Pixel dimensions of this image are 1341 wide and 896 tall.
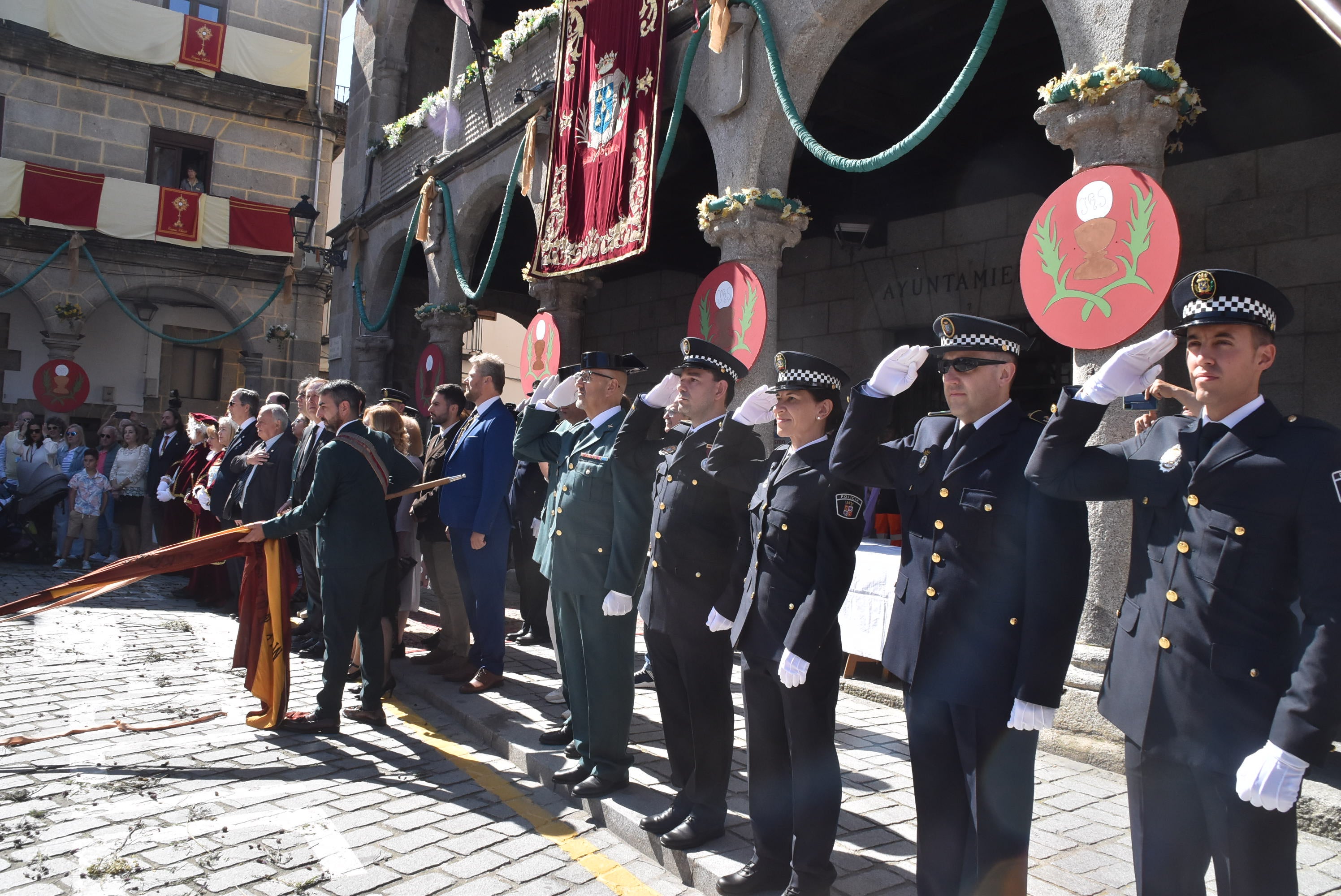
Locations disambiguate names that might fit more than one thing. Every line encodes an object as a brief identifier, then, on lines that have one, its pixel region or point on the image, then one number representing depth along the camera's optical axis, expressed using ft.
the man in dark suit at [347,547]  17.19
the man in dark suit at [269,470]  25.20
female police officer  10.24
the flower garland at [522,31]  36.76
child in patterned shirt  39.17
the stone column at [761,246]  24.48
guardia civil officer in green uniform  13.74
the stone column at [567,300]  34.14
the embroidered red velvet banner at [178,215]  66.13
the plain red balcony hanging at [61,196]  61.57
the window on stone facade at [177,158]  68.03
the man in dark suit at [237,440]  28.55
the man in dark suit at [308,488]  20.18
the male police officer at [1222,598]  7.11
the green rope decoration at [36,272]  59.47
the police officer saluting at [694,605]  11.96
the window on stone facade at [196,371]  72.18
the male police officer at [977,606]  8.65
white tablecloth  19.56
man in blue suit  19.80
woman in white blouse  38.55
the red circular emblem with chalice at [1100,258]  14.60
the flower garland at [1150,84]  15.76
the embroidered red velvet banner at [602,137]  29.04
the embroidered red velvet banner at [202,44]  66.90
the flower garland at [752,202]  24.43
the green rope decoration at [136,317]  60.49
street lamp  53.93
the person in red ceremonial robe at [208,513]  30.66
